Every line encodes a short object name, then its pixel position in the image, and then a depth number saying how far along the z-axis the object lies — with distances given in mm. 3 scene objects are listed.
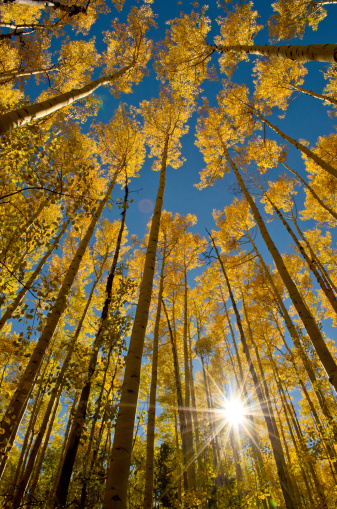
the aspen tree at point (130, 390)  2033
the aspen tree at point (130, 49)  8477
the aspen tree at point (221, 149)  5059
